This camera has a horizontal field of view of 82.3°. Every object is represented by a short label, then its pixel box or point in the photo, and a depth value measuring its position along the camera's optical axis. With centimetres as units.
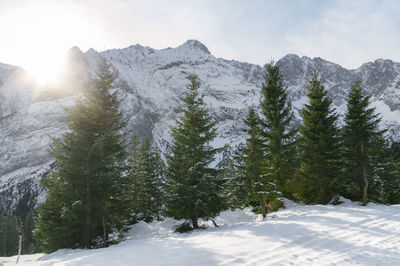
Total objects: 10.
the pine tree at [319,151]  1709
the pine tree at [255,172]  1534
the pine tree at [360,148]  1709
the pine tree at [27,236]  6201
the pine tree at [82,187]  1380
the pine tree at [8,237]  5659
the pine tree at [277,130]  1878
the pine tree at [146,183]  2511
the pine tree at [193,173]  1413
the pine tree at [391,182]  2745
